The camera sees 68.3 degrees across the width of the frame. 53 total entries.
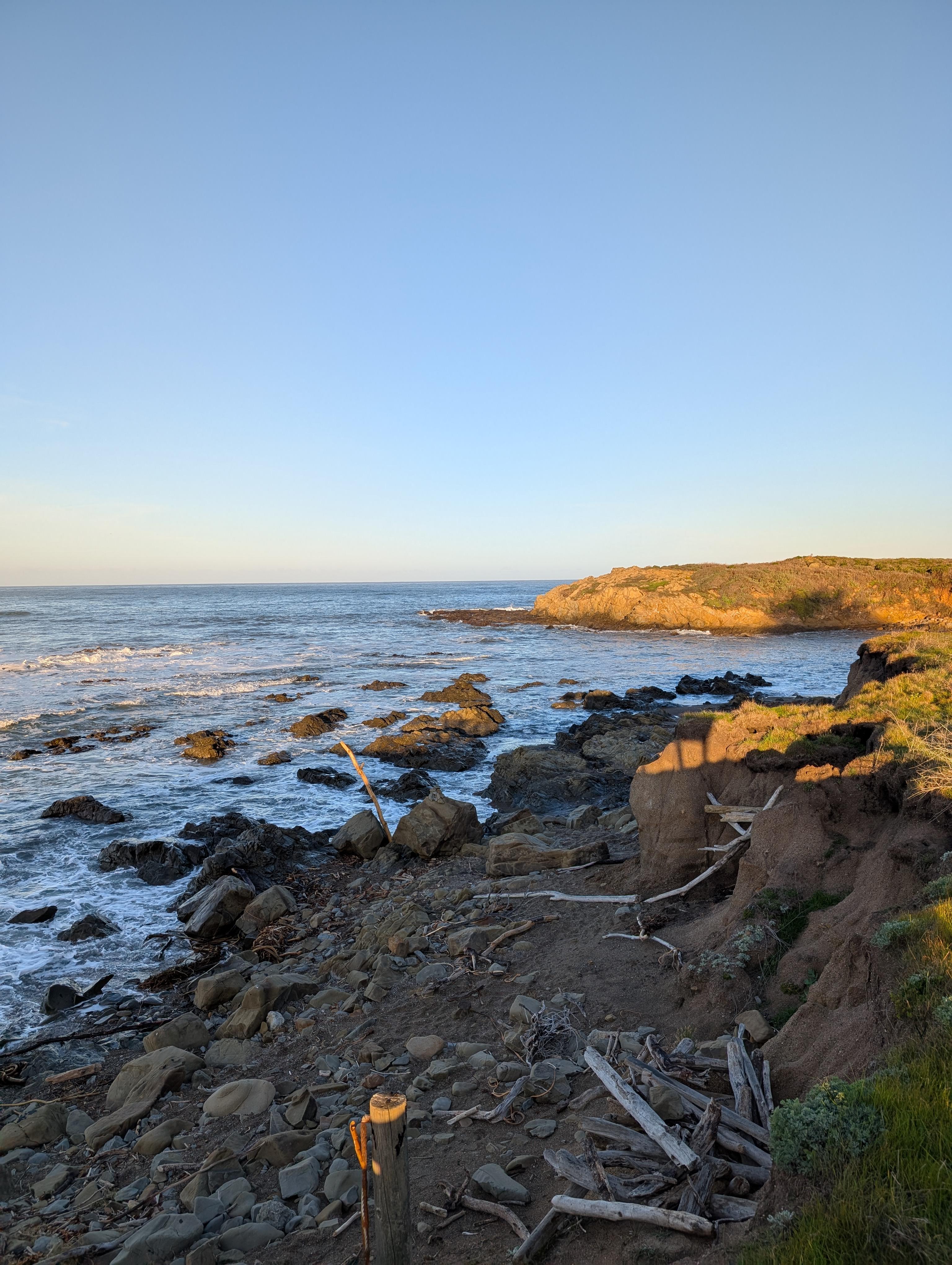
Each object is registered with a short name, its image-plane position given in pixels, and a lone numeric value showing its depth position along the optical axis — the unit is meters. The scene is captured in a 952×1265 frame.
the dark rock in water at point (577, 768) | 19.70
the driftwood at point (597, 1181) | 4.25
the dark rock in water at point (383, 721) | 28.70
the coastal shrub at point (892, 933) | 5.01
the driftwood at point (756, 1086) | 4.68
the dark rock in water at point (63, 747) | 24.83
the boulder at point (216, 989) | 9.77
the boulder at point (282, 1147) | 6.11
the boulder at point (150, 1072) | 7.82
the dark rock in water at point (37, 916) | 12.47
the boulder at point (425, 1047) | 7.42
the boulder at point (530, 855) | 12.05
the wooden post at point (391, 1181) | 3.92
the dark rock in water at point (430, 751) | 23.38
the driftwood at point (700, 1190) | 3.97
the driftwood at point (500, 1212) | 4.44
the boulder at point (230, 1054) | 8.28
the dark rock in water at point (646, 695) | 33.44
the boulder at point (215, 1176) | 5.82
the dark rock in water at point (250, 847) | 14.13
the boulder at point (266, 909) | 12.21
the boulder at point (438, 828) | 15.09
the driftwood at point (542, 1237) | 4.17
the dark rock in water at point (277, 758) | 23.27
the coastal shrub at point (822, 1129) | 3.40
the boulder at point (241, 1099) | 7.13
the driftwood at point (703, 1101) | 4.46
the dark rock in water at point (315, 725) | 27.27
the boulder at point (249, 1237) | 5.16
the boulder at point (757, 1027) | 5.97
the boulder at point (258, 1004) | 8.88
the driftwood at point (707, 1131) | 4.38
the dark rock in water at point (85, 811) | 17.58
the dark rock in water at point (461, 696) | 33.41
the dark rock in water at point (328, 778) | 21.33
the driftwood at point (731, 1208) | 3.84
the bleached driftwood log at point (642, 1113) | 4.33
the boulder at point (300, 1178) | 5.68
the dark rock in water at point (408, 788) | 20.12
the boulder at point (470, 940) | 9.70
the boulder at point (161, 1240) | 5.14
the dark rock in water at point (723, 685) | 35.34
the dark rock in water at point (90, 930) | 11.88
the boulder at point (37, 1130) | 7.12
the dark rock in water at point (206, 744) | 23.73
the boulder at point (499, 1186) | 4.81
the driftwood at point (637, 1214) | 3.81
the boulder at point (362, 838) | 15.73
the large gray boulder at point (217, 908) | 12.02
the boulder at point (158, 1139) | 6.75
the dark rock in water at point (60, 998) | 9.82
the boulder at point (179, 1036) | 8.62
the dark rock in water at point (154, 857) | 14.73
